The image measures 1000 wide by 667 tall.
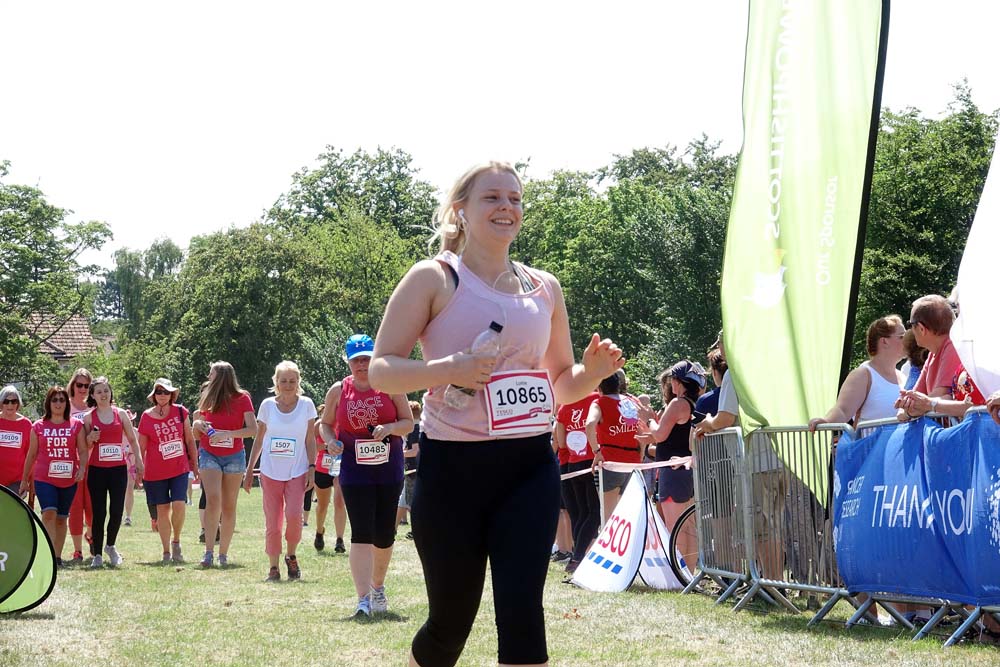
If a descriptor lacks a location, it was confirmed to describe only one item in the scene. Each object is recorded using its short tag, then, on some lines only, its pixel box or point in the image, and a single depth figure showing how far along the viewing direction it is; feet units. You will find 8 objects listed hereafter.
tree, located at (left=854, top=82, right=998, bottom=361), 128.35
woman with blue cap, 30.48
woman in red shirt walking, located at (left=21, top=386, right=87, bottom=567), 45.50
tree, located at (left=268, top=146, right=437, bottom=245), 242.37
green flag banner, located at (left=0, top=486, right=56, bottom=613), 29.25
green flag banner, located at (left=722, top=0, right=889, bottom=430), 29.43
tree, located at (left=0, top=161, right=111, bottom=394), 167.63
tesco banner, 36.01
